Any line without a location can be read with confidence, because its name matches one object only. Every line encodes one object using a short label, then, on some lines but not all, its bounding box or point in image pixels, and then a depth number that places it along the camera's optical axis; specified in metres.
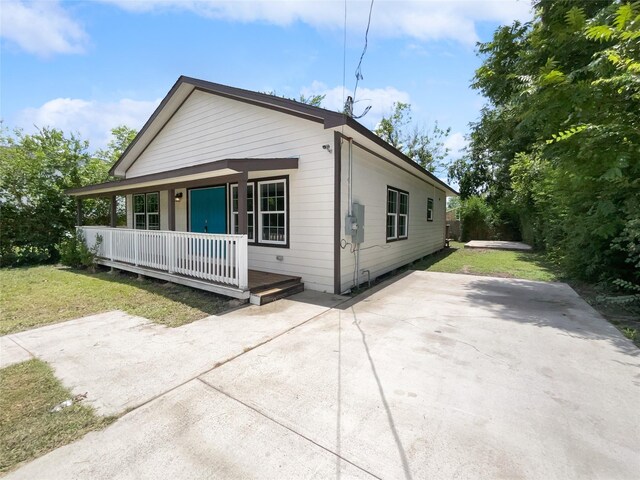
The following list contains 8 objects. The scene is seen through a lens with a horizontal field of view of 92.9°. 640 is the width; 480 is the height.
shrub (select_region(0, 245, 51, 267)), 10.27
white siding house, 6.03
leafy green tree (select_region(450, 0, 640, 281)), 4.29
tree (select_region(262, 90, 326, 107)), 24.21
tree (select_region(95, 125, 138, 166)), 18.12
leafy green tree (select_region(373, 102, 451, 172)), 27.44
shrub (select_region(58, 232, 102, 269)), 8.98
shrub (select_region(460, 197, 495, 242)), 22.00
